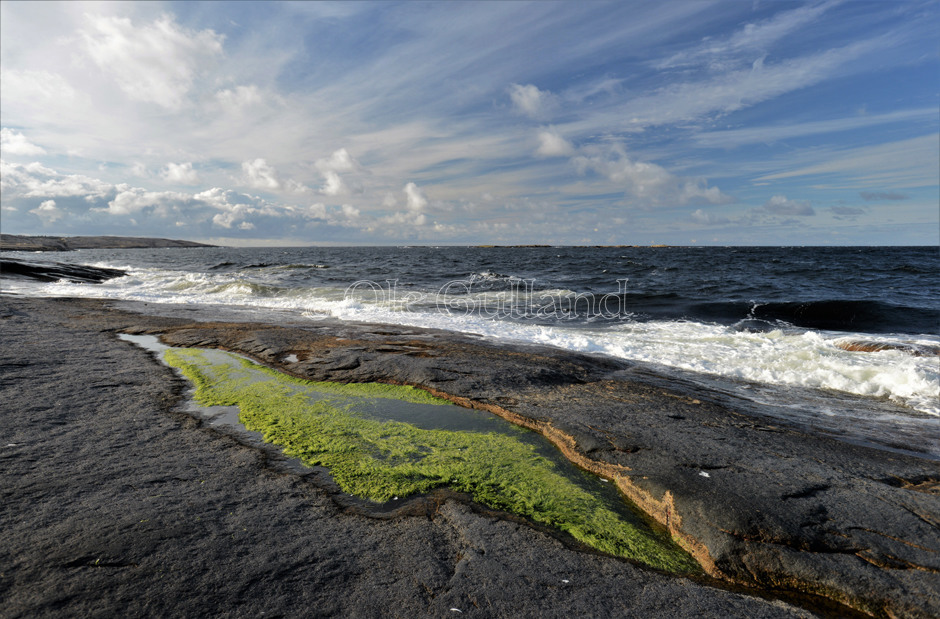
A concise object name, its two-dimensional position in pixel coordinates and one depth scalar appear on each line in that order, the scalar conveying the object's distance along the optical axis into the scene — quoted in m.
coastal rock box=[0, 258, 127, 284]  29.50
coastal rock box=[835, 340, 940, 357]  10.25
